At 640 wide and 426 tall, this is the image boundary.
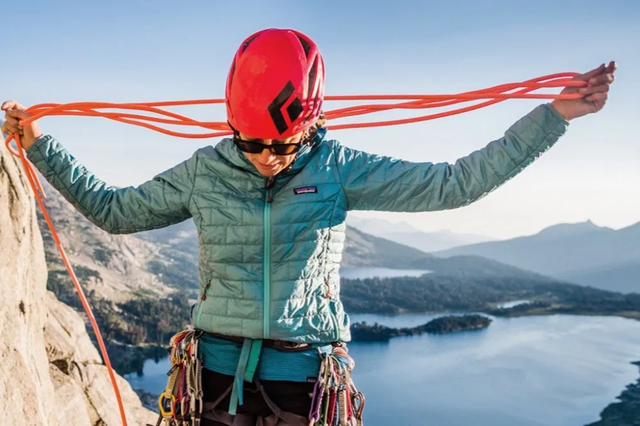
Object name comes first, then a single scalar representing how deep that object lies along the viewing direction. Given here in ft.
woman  7.25
